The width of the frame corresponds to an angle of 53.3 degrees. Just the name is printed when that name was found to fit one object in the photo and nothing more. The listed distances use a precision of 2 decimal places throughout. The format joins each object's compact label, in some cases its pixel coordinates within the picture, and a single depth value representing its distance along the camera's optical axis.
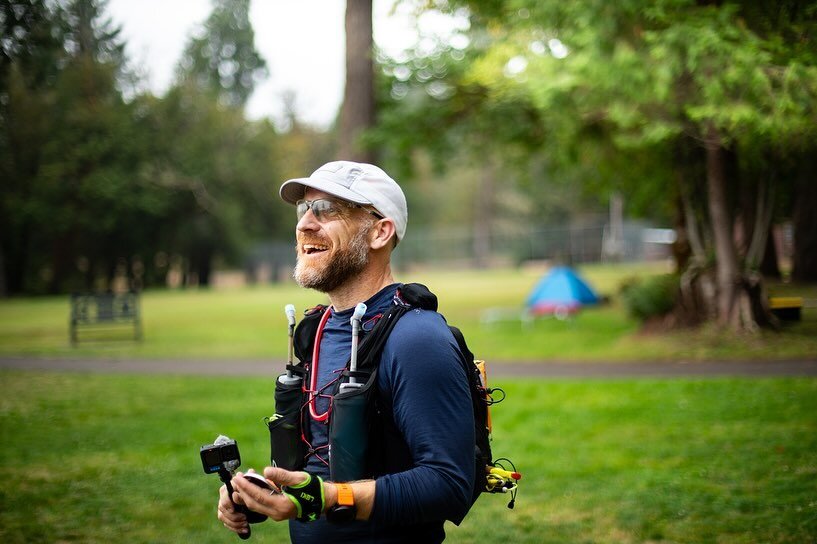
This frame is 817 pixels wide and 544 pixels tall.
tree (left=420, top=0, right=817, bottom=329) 8.13
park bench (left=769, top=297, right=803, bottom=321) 9.37
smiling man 2.04
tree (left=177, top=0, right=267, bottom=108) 16.44
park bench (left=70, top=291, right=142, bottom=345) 14.07
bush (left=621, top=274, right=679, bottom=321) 14.43
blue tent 18.27
